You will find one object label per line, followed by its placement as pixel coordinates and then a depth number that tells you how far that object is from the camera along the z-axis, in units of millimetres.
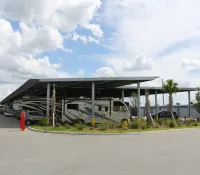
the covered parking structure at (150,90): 24666
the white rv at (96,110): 16632
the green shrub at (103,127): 12910
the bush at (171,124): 15794
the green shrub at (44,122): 15370
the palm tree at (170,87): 19074
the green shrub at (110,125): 13859
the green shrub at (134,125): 13840
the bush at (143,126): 13653
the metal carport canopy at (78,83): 16651
